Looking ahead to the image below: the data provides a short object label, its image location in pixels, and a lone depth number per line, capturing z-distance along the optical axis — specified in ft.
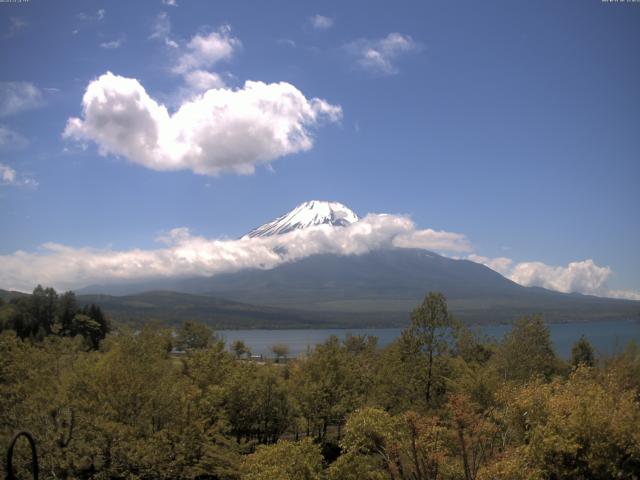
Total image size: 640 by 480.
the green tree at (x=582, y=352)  172.96
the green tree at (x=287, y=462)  50.34
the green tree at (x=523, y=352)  110.22
